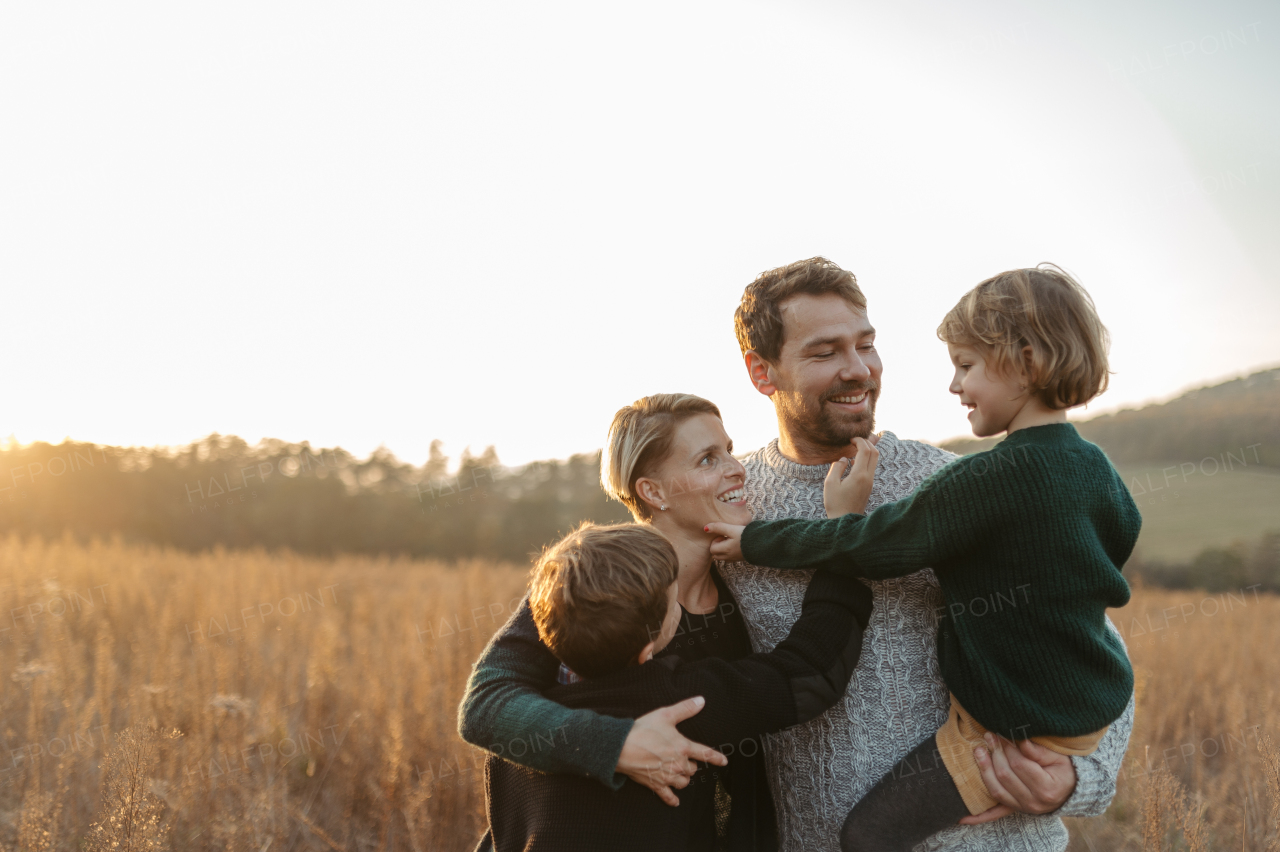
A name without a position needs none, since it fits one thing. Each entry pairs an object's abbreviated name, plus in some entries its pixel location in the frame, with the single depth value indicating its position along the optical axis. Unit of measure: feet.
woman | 6.30
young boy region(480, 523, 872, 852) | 5.60
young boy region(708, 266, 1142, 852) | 6.00
